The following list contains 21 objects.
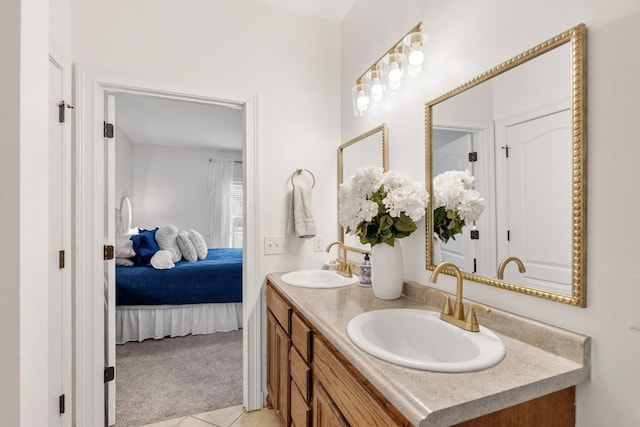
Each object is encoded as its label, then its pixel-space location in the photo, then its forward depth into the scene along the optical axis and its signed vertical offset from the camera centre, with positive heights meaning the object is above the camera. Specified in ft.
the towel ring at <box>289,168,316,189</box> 6.88 +0.88
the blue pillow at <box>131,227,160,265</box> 10.28 -1.17
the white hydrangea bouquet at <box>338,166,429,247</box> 4.16 +0.09
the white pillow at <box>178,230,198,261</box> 11.43 -1.34
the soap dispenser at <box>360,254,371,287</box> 5.48 -1.10
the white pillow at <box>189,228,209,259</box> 12.04 -1.26
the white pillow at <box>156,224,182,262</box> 11.08 -1.02
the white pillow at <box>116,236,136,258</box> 10.19 -1.23
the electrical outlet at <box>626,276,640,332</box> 2.31 -0.69
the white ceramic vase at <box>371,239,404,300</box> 4.49 -0.85
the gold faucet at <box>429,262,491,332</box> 3.12 -1.09
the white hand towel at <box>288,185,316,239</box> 6.52 -0.06
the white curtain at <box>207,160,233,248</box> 19.31 +0.46
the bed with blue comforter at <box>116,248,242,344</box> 9.53 -2.80
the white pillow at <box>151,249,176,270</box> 9.93 -1.55
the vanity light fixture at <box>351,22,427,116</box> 4.47 +2.39
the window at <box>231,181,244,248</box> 19.74 -0.18
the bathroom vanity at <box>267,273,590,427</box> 2.14 -1.30
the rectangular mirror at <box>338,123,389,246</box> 5.70 +1.22
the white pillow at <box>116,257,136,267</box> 10.05 -1.60
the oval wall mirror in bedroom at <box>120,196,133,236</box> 14.73 -0.09
